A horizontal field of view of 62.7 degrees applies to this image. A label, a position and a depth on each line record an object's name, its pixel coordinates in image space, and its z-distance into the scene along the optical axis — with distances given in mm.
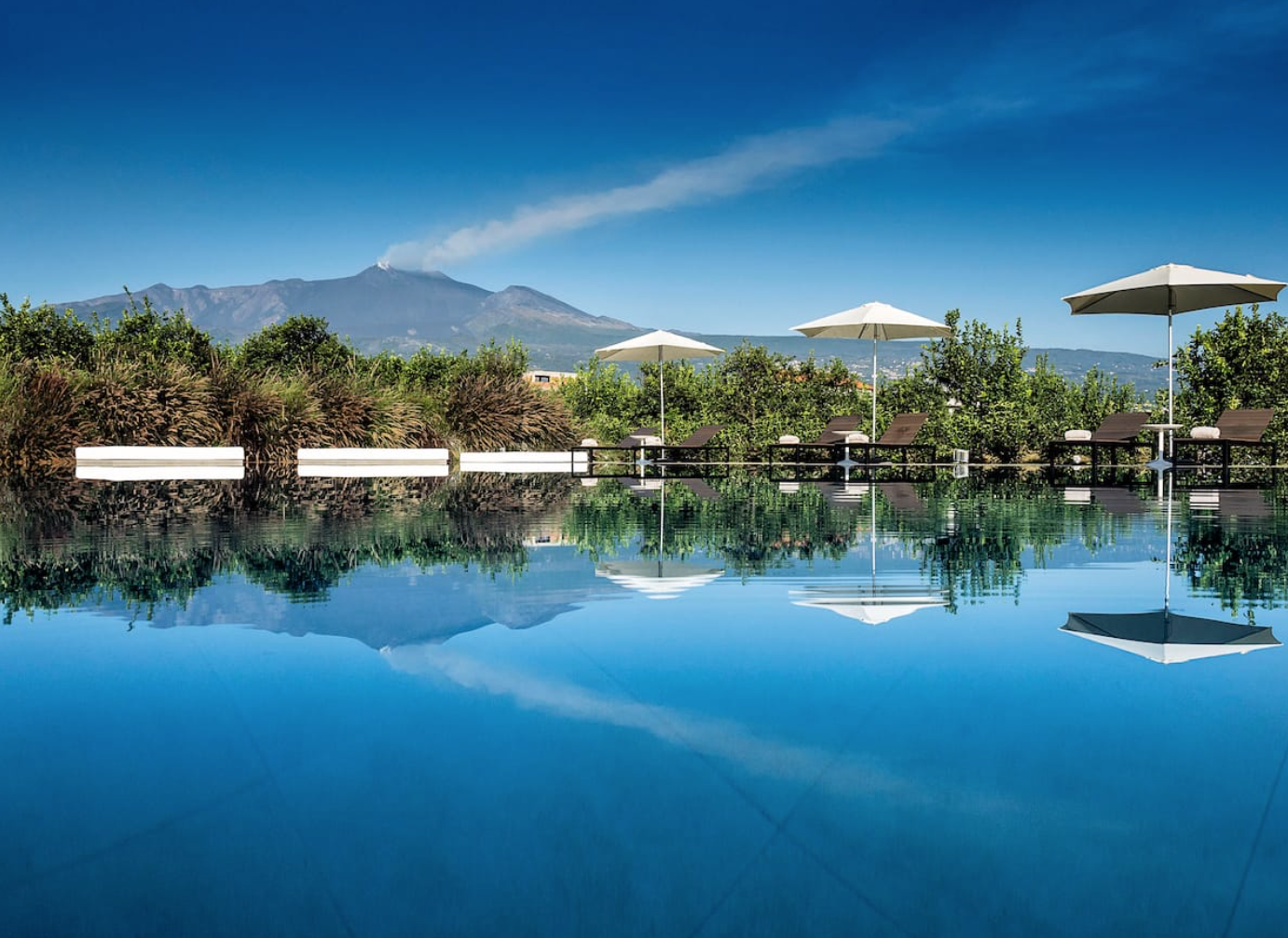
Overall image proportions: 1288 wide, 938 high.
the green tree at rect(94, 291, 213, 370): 20173
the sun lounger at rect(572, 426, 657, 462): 16908
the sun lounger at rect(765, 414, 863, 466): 18180
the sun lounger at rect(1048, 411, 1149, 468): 14852
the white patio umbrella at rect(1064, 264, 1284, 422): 13375
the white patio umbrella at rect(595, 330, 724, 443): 18031
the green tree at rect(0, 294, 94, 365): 24547
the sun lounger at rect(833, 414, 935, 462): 16297
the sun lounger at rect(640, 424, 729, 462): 17406
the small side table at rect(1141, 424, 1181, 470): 15493
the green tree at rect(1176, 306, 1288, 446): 16812
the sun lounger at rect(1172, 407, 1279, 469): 14141
